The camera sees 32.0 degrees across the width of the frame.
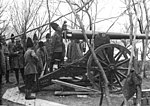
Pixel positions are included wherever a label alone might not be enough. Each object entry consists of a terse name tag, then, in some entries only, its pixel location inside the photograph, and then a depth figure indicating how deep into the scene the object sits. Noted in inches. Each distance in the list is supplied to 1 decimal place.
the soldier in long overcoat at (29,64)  300.2
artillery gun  313.1
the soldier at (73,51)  430.3
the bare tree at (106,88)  132.6
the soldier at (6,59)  376.5
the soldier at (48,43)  399.5
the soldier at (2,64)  266.1
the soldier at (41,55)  358.1
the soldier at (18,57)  375.9
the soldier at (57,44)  343.0
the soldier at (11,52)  381.7
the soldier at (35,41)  416.4
